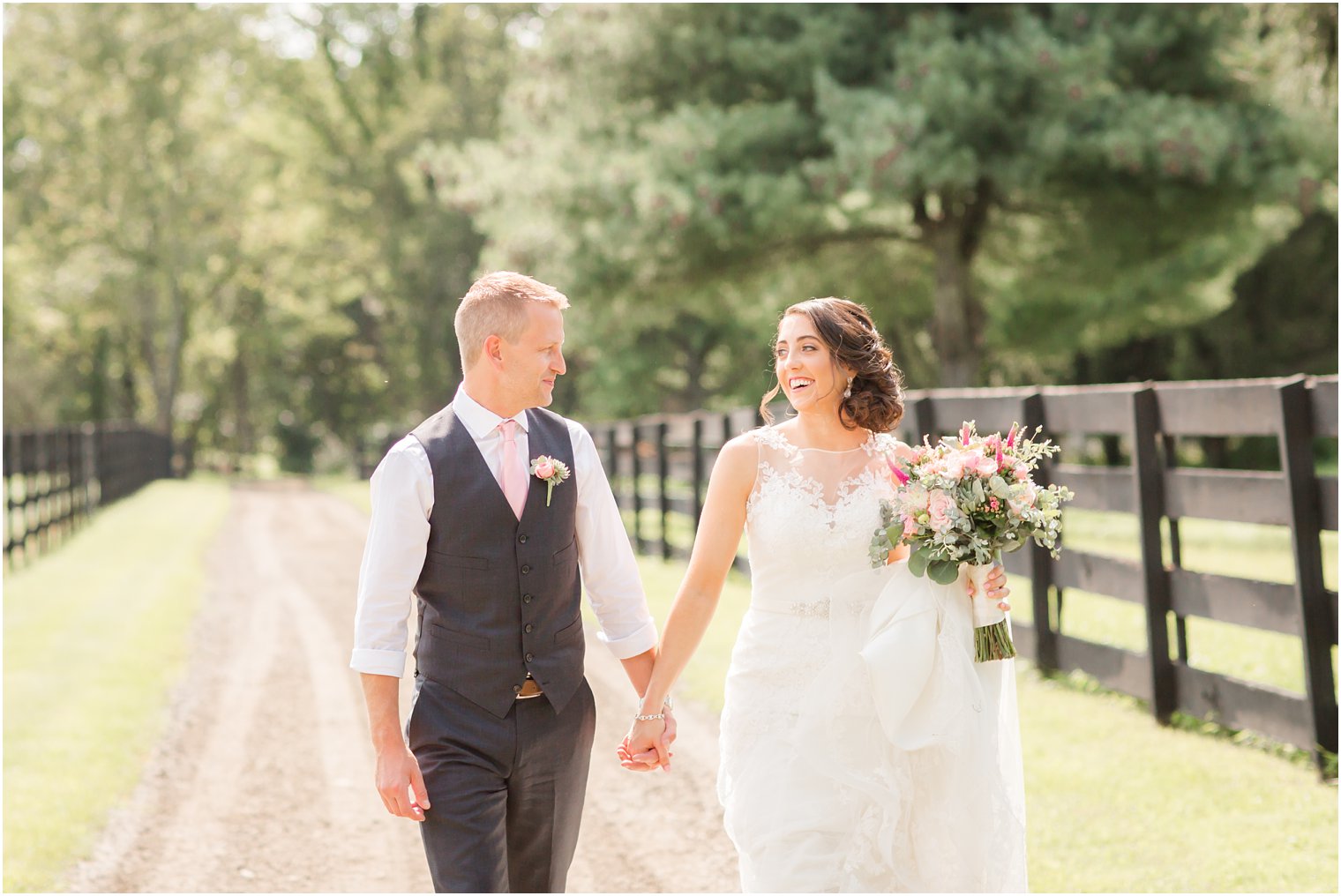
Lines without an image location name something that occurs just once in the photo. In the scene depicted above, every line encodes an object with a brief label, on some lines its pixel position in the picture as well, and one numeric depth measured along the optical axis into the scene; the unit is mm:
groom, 6492
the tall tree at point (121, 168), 87562
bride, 7320
